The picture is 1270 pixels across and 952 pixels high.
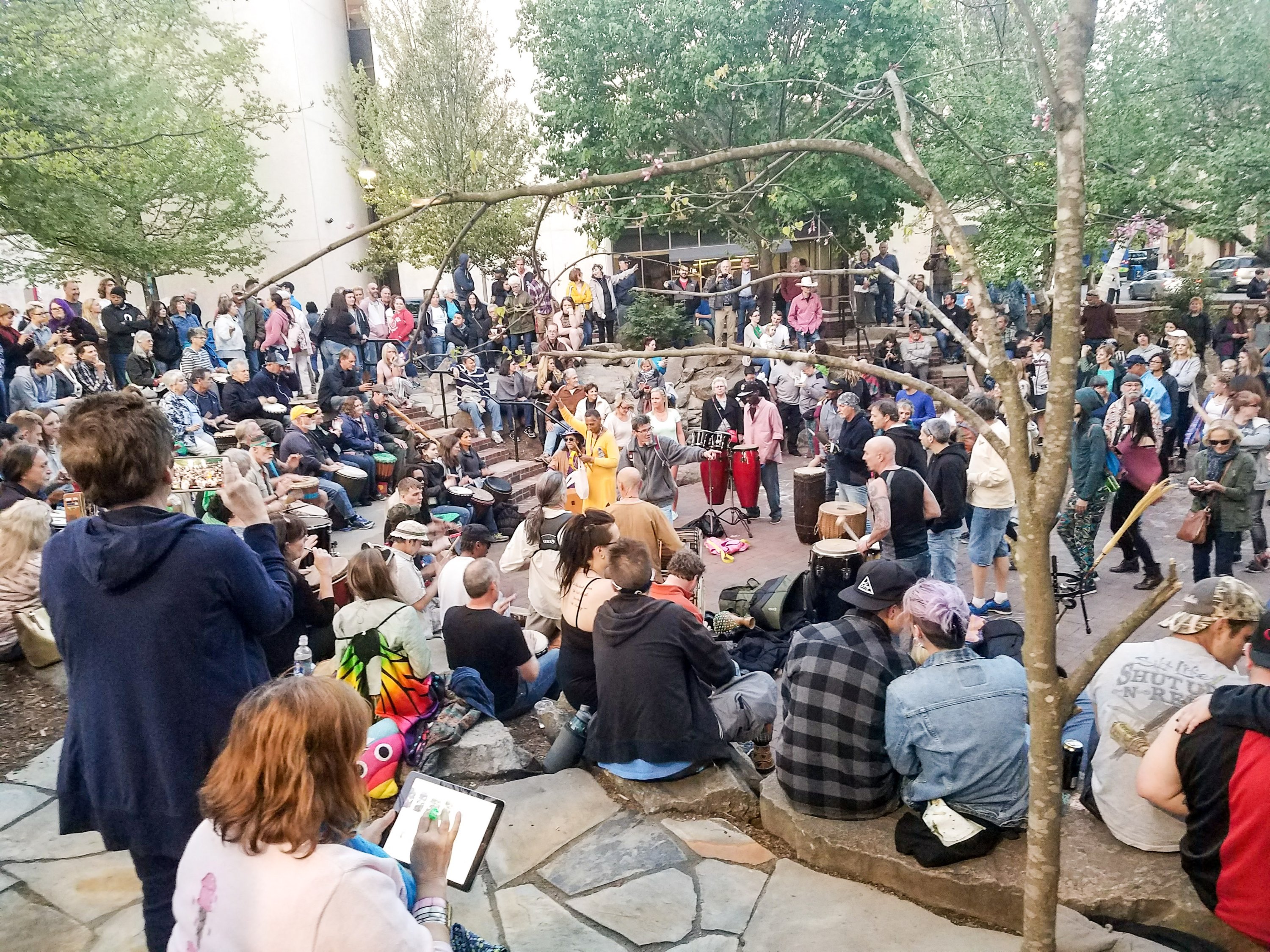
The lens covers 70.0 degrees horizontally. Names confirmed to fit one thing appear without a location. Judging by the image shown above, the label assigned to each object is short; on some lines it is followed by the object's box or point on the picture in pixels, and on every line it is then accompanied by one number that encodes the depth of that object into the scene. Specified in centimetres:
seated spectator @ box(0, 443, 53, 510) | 604
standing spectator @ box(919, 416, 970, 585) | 706
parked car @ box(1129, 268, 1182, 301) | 2089
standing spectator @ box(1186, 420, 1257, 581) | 701
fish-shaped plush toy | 399
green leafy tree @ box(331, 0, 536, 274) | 2162
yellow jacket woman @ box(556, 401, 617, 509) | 930
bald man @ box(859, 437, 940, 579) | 679
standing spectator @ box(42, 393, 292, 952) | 227
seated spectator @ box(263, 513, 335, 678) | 503
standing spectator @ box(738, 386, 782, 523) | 1059
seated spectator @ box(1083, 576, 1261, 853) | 330
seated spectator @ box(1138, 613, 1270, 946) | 282
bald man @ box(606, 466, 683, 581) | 707
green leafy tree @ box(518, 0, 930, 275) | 1609
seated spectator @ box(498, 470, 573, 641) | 641
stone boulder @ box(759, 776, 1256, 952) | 313
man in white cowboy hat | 1702
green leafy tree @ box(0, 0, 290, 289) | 1122
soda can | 379
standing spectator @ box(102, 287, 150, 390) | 1273
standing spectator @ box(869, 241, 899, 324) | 1894
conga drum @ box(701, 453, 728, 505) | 1082
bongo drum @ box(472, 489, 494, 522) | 1049
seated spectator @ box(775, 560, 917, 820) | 367
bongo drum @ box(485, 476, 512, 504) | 1097
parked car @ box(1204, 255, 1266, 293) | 1938
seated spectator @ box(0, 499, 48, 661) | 542
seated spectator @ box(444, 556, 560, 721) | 486
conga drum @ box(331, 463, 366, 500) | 1078
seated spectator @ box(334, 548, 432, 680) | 432
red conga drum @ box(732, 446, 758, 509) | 1065
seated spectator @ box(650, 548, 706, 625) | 524
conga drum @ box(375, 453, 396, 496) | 1159
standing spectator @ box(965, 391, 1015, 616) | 702
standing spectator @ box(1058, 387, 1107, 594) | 766
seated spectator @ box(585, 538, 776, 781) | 406
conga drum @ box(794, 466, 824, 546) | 985
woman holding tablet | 170
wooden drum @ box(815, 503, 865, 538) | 771
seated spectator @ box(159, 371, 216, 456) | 946
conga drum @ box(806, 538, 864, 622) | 689
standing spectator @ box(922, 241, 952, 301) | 1983
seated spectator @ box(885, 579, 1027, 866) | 340
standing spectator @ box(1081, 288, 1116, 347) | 1514
